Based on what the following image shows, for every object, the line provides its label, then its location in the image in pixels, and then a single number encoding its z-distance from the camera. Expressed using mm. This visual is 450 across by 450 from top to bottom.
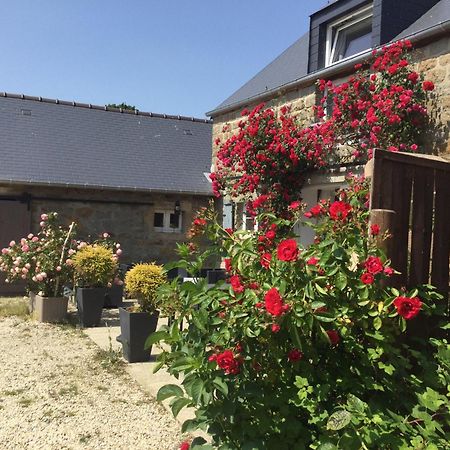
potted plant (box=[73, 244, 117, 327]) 7000
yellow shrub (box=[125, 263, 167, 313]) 5469
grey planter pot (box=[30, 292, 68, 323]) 7086
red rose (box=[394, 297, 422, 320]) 2221
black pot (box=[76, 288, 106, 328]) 6965
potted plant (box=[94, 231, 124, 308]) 8736
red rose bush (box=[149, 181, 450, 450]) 2129
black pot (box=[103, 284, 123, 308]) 8758
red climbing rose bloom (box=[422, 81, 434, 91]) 5465
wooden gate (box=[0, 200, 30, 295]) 10398
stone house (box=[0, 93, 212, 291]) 10727
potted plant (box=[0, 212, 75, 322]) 7152
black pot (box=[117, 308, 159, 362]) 5293
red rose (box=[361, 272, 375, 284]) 2225
